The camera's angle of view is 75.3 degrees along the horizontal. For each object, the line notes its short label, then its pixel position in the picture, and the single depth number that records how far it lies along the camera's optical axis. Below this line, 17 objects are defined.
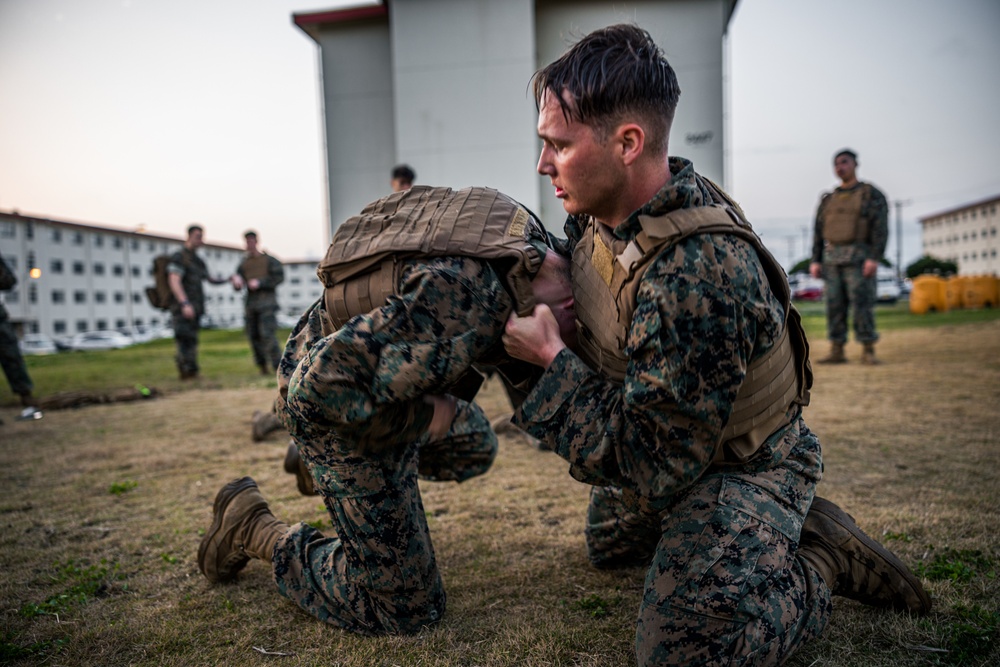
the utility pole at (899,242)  55.31
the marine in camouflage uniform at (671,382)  1.53
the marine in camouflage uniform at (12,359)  6.51
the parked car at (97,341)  43.31
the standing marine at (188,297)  9.09
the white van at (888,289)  31.22
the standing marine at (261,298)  9.29
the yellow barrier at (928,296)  18.98
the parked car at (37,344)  44.59
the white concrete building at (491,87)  12.91
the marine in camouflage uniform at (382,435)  1.69
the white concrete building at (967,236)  77.19
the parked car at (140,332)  54.78
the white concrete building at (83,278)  53.66
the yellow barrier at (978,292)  19.50
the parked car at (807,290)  32.97
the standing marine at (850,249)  7.46
